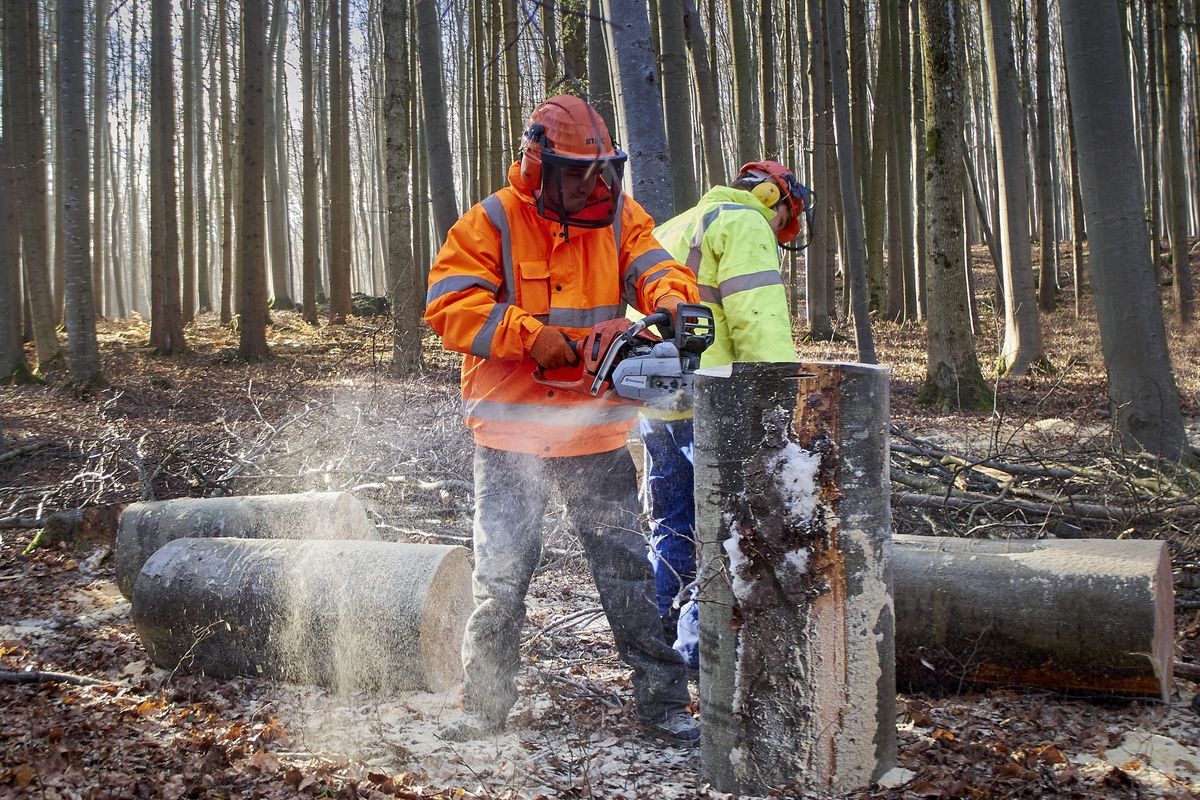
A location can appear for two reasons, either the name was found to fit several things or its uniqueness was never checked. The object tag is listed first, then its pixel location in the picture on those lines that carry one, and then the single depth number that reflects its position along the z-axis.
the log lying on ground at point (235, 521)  4.46
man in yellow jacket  3.36
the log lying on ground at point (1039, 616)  3.08
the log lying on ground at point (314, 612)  3.54
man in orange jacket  2.98
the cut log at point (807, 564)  2.49
